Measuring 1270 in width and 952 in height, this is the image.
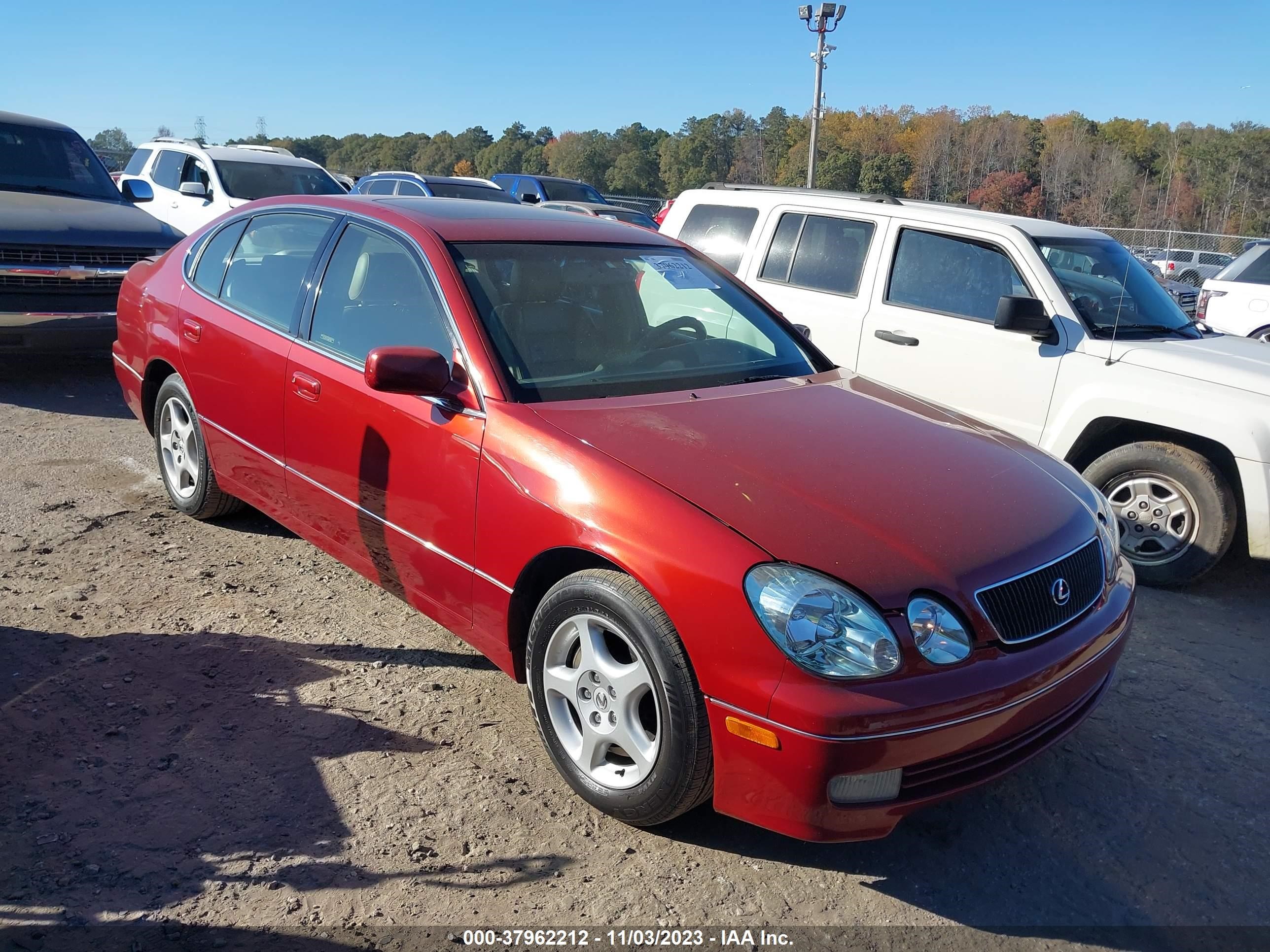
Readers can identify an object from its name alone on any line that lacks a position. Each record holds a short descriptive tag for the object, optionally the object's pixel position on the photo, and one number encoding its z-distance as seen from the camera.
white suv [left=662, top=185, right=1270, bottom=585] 5.05
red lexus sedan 2.54
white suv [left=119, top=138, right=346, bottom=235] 12.76
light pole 24.02
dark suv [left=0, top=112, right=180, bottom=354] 7.26
